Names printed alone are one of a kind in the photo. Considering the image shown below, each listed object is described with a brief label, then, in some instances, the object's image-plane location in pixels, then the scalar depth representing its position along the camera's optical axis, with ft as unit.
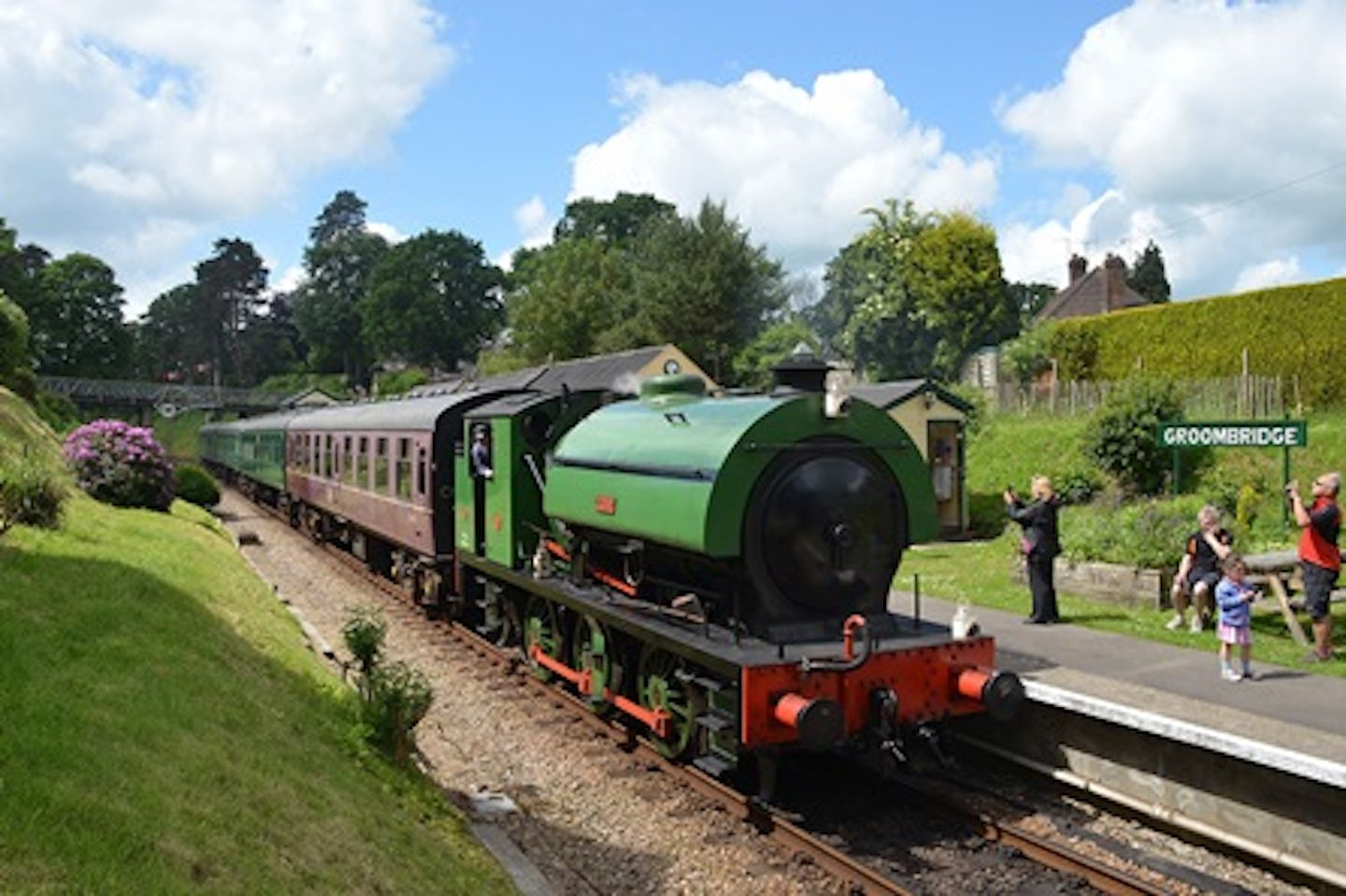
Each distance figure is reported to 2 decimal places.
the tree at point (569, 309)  174.29
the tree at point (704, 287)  153.99
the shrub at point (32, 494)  37.91
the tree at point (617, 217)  292.81
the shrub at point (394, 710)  25.89
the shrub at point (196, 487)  93.09
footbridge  231.50
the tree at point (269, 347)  344.28
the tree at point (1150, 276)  227.20
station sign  44.24
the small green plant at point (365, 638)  27.45
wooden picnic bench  33.91
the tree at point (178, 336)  340.80
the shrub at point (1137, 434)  71.10
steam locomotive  23.77
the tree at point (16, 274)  211.20
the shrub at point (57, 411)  125.18
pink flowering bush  64.34
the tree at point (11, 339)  97.60
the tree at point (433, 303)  282.77
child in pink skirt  28.76
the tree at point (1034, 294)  246.06
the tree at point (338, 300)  324.80
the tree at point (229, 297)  340.39
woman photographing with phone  38.52
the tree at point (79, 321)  248.32
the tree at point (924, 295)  135.44
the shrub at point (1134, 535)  41.91
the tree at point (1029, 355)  104.17
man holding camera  31.65
